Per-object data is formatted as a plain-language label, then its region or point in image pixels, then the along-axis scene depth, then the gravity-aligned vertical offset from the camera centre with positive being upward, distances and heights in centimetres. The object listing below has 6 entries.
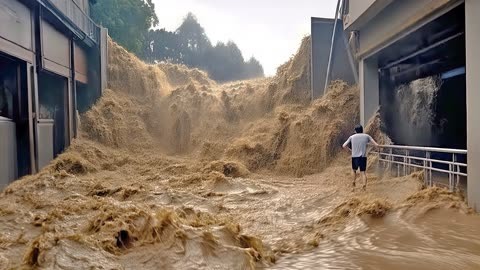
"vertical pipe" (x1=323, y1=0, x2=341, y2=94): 1511 +276
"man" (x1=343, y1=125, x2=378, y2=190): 962 -49
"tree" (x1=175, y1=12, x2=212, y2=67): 4778 +1039
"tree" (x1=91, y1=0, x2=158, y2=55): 2633 +742
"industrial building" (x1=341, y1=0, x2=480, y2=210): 676 +173
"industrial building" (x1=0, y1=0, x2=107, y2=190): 1054 +173
